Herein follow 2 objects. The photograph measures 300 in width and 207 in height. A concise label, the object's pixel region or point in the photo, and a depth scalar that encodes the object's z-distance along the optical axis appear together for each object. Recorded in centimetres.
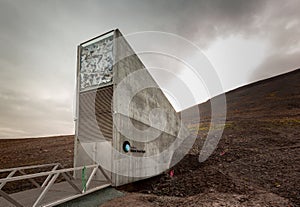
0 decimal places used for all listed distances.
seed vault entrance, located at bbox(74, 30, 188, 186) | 893
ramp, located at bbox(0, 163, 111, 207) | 522
